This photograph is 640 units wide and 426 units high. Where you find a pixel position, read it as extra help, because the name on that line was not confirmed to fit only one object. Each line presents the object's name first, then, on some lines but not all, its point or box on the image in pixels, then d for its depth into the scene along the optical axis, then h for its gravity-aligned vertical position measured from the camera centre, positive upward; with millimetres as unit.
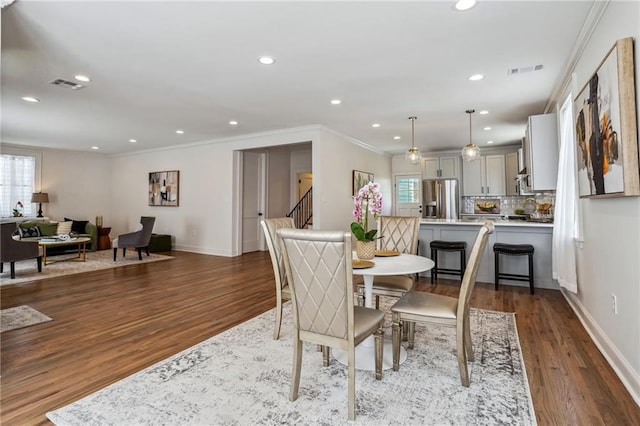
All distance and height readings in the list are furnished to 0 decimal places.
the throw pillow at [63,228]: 7133 -105
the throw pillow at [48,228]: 6993 -104
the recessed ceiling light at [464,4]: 2217 +1506
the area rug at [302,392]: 1690 -1022
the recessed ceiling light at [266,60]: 3068 +1570
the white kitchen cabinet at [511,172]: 7242 +1075
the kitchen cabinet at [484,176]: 7597 +1046
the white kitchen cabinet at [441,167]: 8102 +1347
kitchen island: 4289 -307
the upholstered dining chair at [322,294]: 1639 -396
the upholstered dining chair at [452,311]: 1926 -581
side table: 7766 -380
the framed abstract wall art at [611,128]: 1834 +587
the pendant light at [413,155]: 5191 +1047
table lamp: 7492 +605
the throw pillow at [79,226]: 7633 -69
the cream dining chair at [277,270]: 2658 -412
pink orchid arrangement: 2395 +105
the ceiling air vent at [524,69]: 3344 +1579
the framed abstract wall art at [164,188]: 7773 +850
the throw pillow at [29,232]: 6504 -170
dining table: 2104 -443
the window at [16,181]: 7415 +1002
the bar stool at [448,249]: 4520 -448
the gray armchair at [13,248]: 4668 -375
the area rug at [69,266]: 4902 -761
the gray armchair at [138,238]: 6262 -307
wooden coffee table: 5616 -382
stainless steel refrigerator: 7973 +530
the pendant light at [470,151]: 4855 +1032
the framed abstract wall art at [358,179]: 7000 +928
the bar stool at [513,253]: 4020 -440
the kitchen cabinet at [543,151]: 4012 +846
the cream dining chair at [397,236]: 2895 -163
